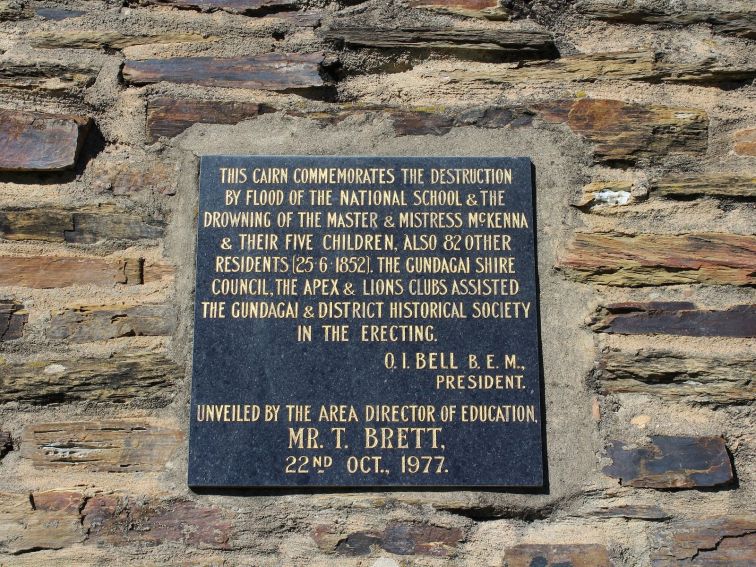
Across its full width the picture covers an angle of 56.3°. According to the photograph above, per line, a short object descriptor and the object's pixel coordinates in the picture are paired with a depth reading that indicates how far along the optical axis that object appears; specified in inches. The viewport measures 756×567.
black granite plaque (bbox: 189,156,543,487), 69.9
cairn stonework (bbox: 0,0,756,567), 69.1
